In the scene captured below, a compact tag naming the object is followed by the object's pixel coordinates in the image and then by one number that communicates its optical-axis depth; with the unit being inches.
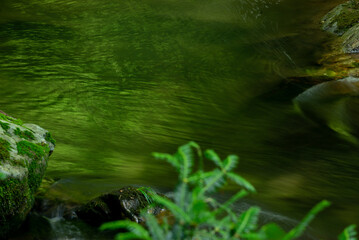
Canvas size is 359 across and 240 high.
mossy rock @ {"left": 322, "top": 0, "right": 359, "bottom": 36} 546.0
